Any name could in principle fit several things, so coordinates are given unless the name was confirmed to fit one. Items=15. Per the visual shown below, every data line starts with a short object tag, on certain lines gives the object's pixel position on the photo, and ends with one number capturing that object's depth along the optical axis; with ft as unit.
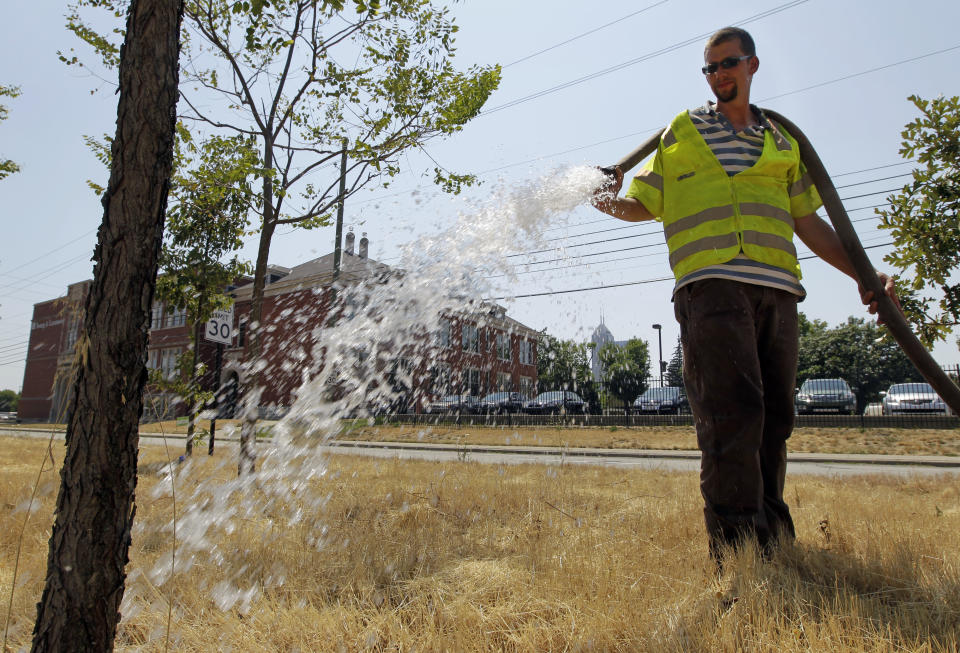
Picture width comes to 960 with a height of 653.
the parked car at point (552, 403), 75.72
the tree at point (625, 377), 75.82
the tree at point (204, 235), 18.17
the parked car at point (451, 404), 69.01
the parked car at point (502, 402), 75.10
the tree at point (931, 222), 13.87
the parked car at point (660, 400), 74.38
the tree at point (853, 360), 184.03
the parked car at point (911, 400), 59.41
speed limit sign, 22.96
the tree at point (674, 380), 75.49
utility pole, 50.18
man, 7.16
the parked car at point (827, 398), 67.46
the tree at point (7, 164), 39.19
